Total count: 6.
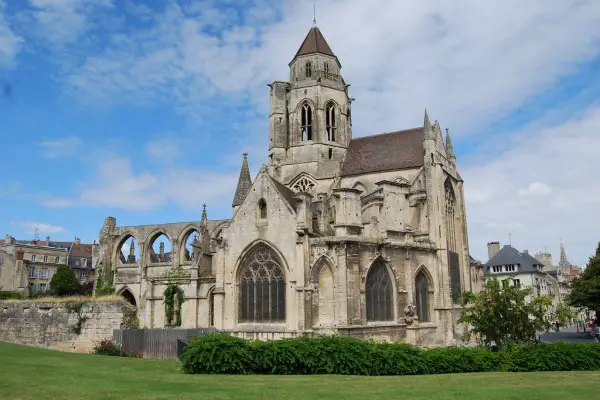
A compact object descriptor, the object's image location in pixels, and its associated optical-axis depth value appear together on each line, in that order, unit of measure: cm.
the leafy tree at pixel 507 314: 2014
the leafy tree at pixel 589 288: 3772
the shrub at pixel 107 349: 2578
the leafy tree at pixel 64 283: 5219
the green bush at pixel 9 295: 3868
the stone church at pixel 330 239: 2517
